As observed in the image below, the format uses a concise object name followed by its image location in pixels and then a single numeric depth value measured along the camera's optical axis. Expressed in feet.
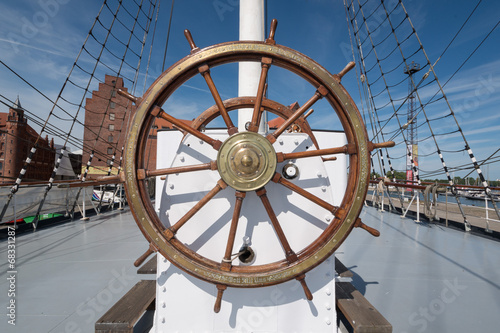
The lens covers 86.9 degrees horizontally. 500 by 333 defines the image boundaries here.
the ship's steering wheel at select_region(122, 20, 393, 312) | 3.75
